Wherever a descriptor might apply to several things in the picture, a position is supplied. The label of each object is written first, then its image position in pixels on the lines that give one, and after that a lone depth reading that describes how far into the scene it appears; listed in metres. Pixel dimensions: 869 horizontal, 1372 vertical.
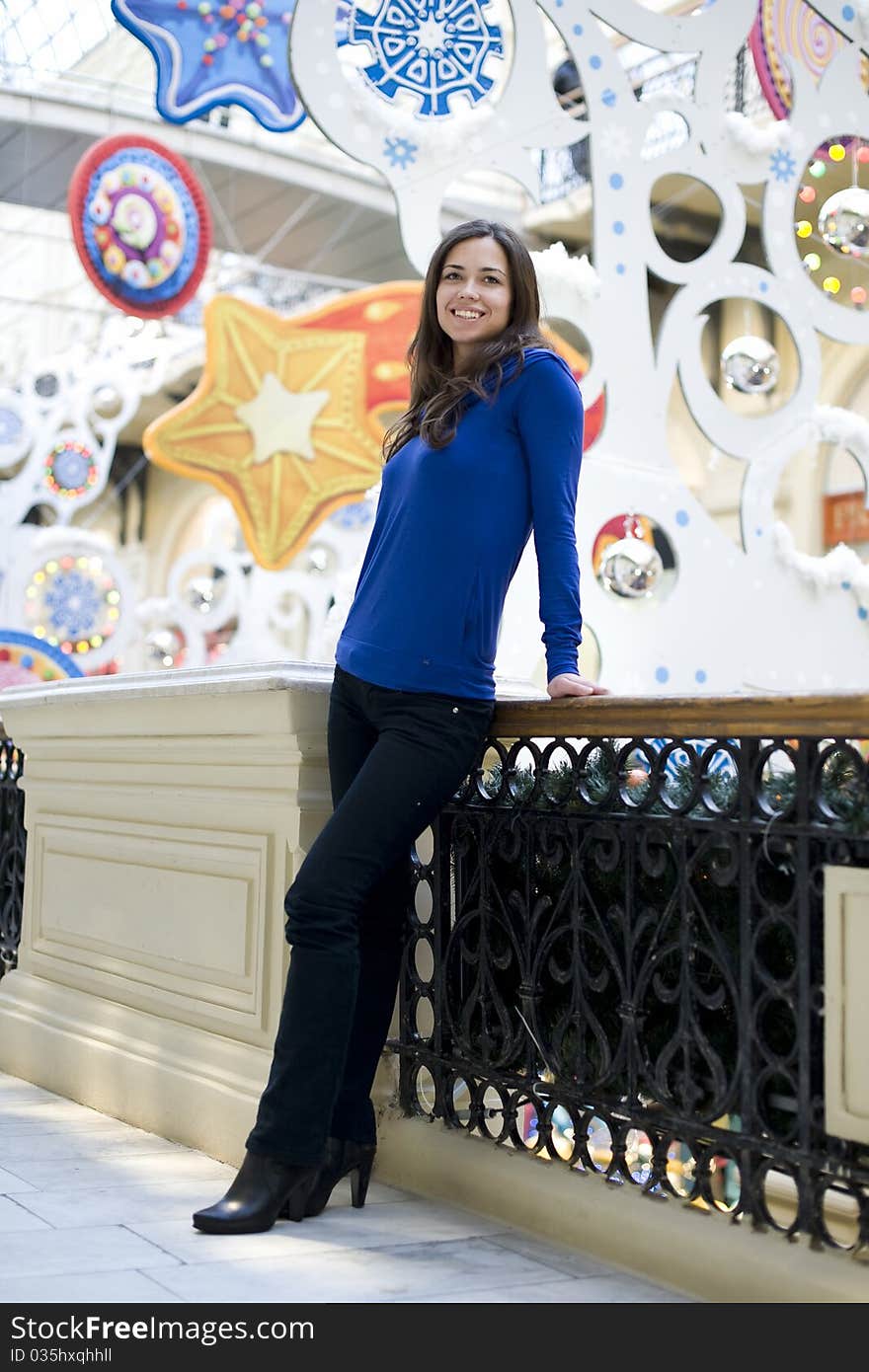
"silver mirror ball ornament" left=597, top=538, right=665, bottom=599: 6.39
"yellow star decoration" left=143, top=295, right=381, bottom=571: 10.58
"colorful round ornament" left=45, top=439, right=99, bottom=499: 13.15
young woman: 2.75
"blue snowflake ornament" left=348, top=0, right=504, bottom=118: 6.12
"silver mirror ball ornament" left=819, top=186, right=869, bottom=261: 6.54
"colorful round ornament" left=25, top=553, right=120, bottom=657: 12.85
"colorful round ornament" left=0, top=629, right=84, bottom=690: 11.37
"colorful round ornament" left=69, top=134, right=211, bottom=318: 10.94
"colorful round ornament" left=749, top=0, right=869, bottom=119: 6.98
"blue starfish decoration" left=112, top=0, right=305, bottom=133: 7.47
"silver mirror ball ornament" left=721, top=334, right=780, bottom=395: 6.46
